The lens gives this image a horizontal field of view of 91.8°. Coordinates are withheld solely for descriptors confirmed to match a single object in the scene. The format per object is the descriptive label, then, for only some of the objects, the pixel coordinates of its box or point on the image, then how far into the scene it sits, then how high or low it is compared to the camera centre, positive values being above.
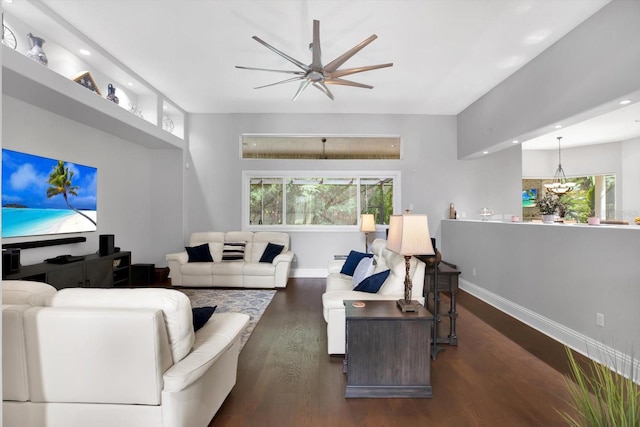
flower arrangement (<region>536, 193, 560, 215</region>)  4.16 +0.07
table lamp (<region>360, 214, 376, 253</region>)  5.60 -0.20
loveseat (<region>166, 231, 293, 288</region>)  5.29 -0.91
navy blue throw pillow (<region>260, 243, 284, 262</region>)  5.53 -0.70
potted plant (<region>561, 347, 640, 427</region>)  0.90 -0.60
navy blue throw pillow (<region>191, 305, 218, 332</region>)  2.09 -0.71
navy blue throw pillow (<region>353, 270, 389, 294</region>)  2.93 -0.67
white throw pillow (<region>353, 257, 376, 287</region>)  3.43 -0.65
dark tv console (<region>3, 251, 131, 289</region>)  3.38 -0.71
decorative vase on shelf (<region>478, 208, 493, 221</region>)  5.18 -0.03
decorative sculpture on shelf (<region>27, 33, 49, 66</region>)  3.22 +1.73
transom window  6.23 +1.32
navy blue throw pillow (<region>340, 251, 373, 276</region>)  4.10 -0.68
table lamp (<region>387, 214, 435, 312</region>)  2.39 -0.20
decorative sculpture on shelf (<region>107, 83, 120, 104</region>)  4.39 +1.72
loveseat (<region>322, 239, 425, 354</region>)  2.83 -0.78
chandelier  6.25 +0.50
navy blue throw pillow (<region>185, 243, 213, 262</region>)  5.45 -0.72
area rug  4.15 -1.30
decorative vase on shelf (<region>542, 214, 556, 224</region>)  3.71 -0.10
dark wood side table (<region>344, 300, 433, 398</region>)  2.30 -1.06
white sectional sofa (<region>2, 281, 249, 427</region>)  1.51 -0.73
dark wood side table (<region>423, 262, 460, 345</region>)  3.08 -0.75
